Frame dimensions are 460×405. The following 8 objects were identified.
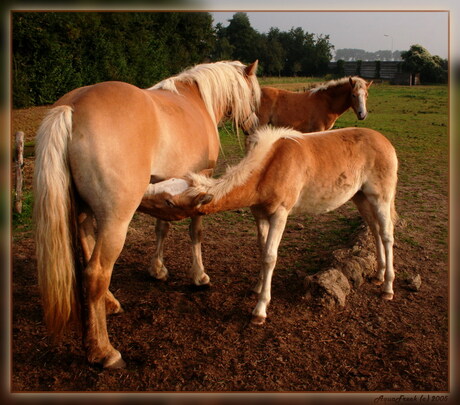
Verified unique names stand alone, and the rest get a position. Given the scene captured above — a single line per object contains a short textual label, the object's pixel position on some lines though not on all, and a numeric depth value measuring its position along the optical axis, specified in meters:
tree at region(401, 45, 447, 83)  27.27
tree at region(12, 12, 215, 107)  12.57
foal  3.54
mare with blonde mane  3.13
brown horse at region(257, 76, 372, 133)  10.03
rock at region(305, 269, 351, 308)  4.33
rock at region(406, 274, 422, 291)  4.72
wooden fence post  6.91
